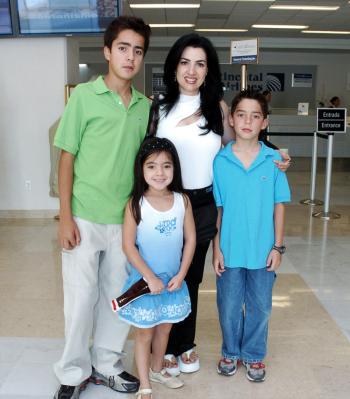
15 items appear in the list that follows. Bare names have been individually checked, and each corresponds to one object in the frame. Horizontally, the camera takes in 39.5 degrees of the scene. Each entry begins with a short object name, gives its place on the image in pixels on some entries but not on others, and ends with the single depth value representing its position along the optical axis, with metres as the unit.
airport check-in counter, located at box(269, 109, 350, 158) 10.48
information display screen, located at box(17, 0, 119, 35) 4.68
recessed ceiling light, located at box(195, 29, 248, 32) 11.77
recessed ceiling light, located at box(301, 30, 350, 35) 12.02
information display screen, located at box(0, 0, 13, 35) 4.73
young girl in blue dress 1.89
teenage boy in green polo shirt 1.88
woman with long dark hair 1.97
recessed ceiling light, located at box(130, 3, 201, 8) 8.92
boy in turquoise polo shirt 2.05
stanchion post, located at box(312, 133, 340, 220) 5.43
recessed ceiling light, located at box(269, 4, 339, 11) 8.90
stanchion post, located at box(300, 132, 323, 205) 6.10
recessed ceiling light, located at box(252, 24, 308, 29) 11.07
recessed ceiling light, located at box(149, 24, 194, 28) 11.19
